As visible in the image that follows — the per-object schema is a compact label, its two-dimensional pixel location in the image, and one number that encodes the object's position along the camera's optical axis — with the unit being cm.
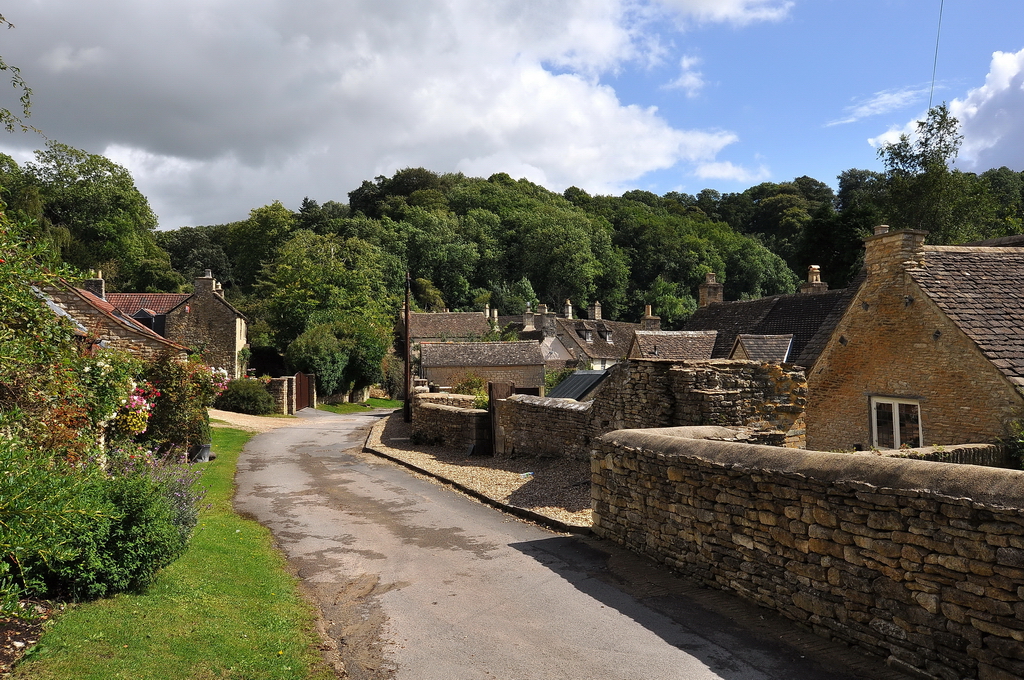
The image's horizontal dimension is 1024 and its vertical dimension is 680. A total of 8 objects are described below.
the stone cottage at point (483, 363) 4569
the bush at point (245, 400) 3531
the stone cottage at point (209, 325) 4297
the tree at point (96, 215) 6331
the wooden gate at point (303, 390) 3966
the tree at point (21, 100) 552
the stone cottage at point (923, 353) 1035
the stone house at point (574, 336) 5597
